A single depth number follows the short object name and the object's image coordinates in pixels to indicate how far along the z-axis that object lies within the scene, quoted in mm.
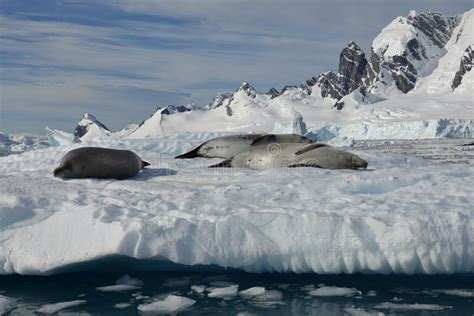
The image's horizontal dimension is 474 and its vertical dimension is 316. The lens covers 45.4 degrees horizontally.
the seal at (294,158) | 7043
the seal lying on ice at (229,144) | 8906
